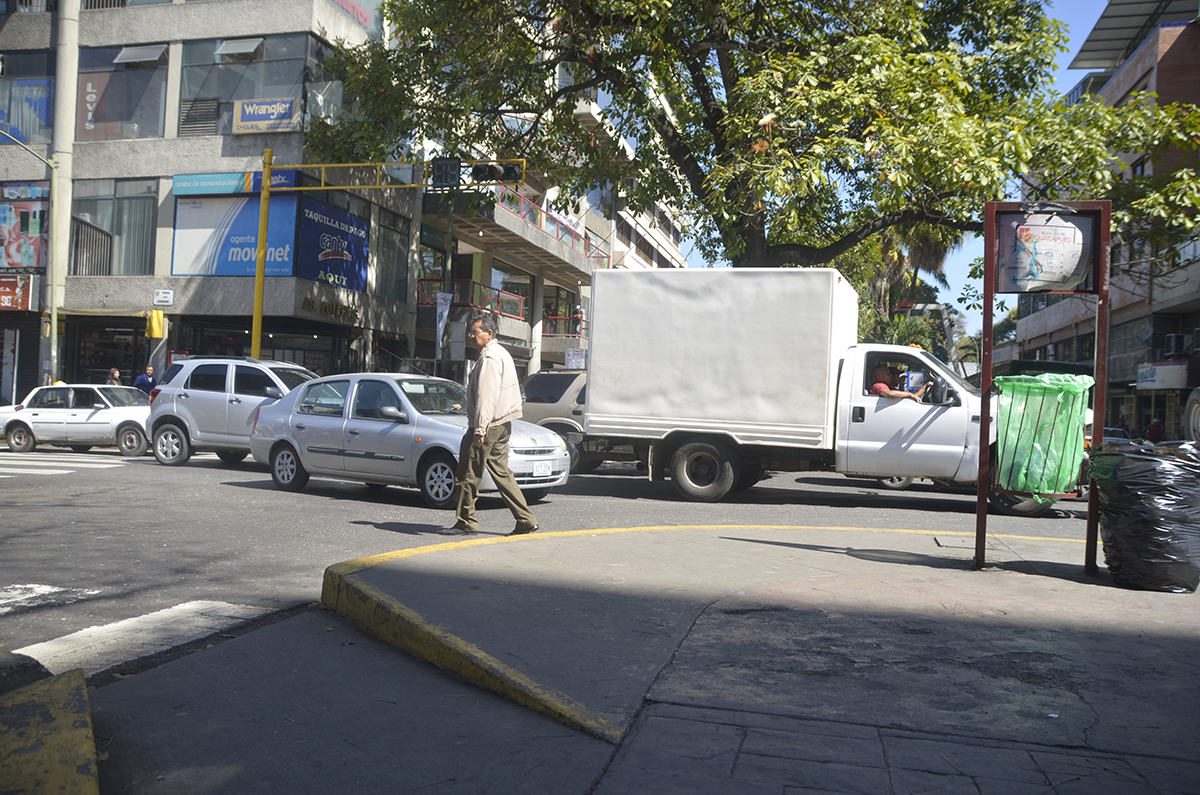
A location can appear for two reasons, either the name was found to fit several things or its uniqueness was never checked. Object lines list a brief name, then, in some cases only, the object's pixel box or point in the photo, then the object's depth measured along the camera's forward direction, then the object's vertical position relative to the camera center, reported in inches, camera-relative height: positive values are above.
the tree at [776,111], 518.3 +190.8
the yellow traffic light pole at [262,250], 772.6 +104.2
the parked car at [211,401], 553.6 -19.7
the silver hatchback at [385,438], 394.0 -26.8
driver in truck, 425.4 +9.4
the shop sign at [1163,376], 1014.4 +49.0
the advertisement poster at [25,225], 970.1 +143.8
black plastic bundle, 229.6 -25.2
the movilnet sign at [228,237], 887.7 +132.3
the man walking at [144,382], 853.2 -15.5
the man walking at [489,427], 291.6 -13.9
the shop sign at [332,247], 899.4 +132.8
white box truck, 425.1 +5.4
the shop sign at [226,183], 886.4 +185.3
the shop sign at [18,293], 967.0 +70.0
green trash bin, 271.1 -6.8
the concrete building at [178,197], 898.7 +178.1
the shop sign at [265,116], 889.5 +251.1
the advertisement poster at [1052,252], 251.8 +44.8
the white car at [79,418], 669.9 -42.7
